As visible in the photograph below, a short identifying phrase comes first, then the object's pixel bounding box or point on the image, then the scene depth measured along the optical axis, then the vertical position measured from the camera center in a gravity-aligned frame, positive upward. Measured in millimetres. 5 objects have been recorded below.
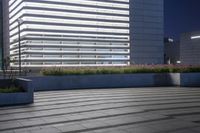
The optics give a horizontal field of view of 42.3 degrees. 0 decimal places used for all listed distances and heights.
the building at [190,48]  46545 +3294
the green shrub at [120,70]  16634 -255
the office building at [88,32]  38399 +5536
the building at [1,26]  56785 +8882
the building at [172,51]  62826 +3877
